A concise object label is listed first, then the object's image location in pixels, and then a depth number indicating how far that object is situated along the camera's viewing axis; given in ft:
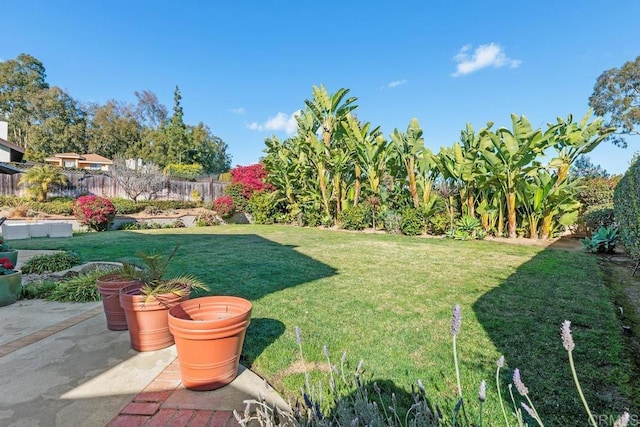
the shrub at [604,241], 21.75
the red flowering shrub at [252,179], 51.19
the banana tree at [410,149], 31.71
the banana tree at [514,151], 24.73
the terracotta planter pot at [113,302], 9.32
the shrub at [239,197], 52.47
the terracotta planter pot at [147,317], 8.00
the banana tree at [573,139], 24.38
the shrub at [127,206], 53.38
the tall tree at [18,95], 118.52
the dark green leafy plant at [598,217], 26.00
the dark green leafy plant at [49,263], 17.31
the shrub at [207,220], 48.67
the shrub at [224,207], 51.08
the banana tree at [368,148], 35.01
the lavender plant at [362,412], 3.40
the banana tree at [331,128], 37.78
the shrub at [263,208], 47.93
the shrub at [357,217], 37.68
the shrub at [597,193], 30.71
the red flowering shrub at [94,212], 38.73
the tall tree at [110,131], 129.29
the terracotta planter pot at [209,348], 6.36
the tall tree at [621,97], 73.82
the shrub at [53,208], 47.32
